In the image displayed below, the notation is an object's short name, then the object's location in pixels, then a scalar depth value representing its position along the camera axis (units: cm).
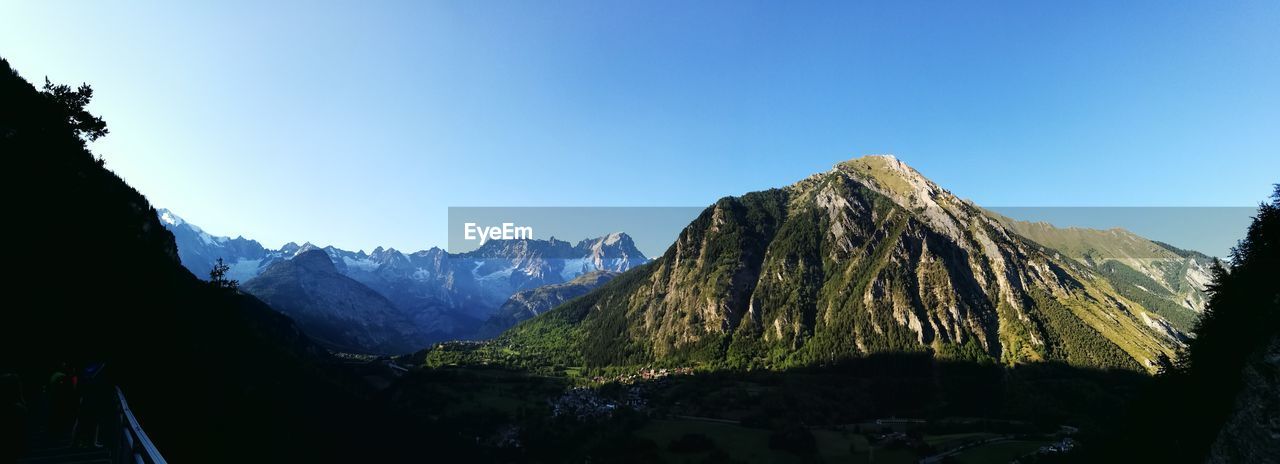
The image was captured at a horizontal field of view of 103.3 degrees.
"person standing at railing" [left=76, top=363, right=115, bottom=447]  1571
